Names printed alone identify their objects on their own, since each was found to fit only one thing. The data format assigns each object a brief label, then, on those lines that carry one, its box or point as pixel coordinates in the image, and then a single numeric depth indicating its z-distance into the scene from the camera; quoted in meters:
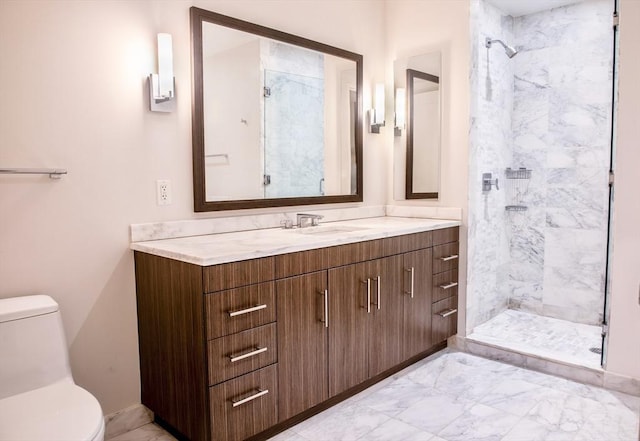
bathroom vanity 1.81
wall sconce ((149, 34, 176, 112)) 2.13
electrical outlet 2.24
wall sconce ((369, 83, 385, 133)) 3.32
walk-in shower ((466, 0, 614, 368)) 3.43
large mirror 2.36
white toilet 1.40
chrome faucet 2.74
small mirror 3.24
